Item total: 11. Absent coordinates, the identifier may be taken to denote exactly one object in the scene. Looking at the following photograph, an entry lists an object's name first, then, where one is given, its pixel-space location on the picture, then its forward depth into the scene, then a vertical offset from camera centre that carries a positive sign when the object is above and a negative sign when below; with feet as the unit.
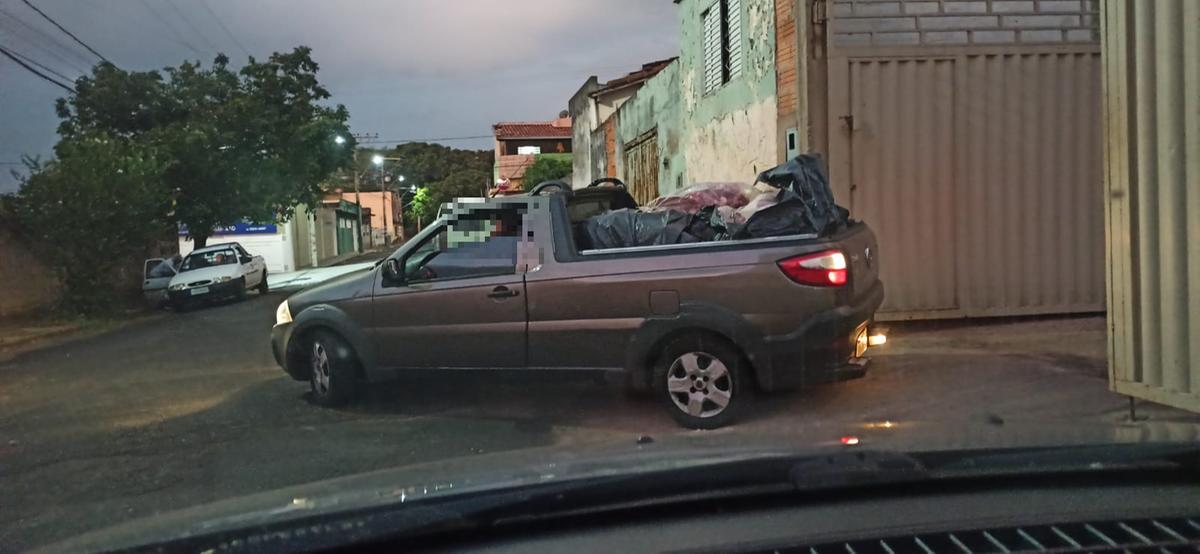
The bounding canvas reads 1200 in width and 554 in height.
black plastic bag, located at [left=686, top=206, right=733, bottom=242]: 21.02 +0.48
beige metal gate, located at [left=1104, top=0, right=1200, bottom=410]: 15.51 +0.59
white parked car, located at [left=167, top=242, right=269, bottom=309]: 65.87 -0.49
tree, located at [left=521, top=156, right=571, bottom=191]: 138.21 +12.96
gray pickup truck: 19.17 -1.22
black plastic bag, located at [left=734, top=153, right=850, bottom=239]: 20.03 +0.76
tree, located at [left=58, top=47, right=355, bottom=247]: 77.46 +12.36
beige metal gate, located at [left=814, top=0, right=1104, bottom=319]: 30.27 +2.79
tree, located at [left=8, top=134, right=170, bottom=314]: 60.44 +4.02
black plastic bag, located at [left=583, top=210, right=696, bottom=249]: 21.06 +0.51
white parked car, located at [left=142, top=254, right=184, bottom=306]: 68.28 -0.38
